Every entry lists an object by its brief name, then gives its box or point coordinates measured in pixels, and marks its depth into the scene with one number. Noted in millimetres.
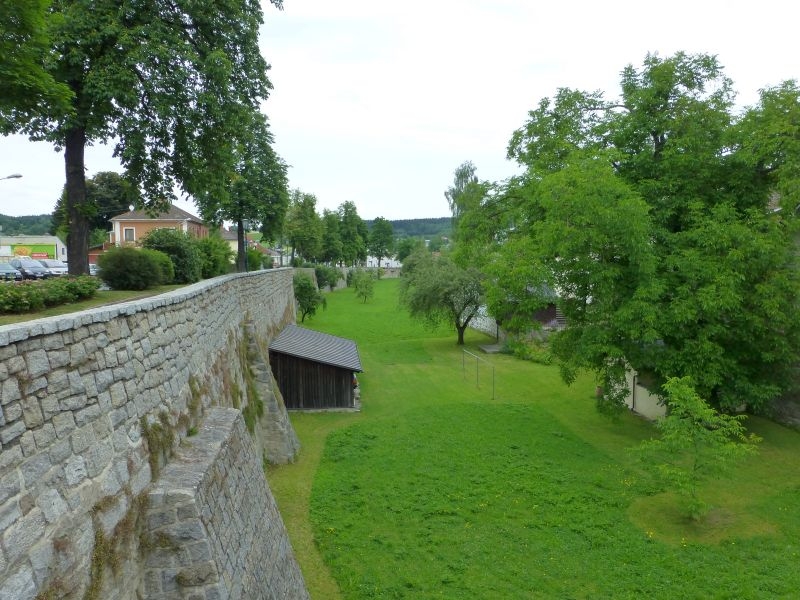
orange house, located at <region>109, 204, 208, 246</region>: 45500
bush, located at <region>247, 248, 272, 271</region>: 35312
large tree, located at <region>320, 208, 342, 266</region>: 74625
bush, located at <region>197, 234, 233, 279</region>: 22250
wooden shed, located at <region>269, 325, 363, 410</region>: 16703
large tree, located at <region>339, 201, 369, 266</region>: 86350
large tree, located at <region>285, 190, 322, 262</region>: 57531
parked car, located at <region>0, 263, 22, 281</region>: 23641
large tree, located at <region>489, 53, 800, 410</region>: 12711
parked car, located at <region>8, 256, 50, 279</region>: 26972
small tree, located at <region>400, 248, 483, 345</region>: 29906
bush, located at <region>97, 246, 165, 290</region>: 13328
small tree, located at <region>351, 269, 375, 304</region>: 55844
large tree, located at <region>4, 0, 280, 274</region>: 11789
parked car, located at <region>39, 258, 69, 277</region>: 34369
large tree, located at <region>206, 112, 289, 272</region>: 26000
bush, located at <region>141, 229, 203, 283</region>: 17922
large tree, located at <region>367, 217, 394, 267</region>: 114625
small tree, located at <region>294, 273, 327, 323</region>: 36784
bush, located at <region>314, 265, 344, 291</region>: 61094
